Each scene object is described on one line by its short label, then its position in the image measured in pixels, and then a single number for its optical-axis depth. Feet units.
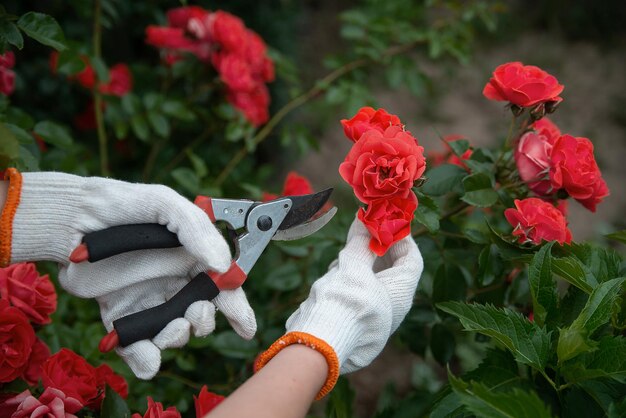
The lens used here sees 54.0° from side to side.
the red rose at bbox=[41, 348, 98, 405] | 3.81
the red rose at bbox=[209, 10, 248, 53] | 6.97
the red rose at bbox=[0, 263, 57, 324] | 4.23
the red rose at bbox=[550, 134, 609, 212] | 4.17
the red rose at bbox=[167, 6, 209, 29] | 7.30
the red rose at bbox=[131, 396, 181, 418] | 3.64
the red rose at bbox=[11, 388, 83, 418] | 3.64
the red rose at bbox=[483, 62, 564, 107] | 4.20
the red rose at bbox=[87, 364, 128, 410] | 4.12
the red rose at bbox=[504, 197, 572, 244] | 3.99
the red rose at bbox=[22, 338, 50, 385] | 4.27
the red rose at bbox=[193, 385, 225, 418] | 3.87
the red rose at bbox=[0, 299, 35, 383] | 3.95
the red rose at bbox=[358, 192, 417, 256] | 3.84
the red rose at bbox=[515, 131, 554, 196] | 4.31
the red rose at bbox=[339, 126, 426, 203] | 3.75
